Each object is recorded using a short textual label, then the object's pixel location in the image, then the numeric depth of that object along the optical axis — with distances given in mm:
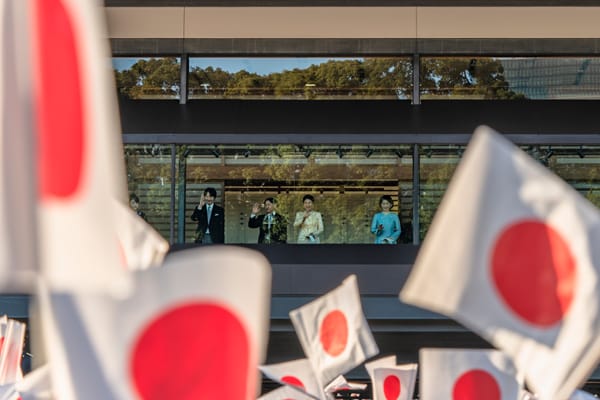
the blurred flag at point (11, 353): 14293
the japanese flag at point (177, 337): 4695
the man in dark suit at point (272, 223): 29804
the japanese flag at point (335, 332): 14138
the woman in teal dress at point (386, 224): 29582
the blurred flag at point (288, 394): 12510
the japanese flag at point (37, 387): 9706
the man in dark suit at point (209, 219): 29893
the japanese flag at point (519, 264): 5806
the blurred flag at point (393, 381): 15146
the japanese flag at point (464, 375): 9423
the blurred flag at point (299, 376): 13916
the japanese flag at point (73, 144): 4144
